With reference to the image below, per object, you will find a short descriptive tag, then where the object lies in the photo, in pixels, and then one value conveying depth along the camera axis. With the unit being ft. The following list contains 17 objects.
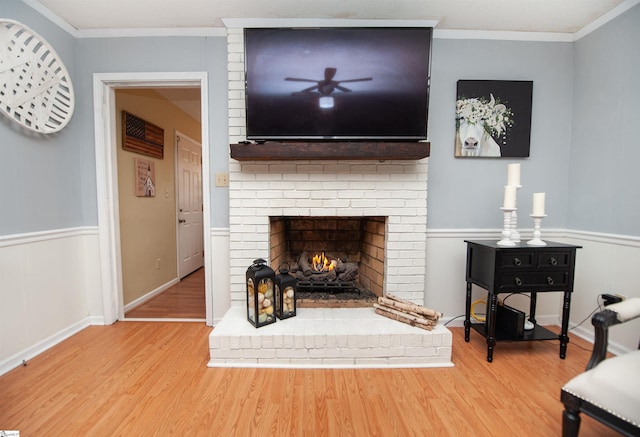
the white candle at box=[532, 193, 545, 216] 6.12
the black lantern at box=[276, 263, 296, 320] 6.32
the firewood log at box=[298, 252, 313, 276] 7.59
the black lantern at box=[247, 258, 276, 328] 5.97
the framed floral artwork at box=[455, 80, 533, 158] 7.17
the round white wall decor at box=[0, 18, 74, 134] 5.51
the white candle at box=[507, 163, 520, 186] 6.16
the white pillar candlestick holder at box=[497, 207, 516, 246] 6.09
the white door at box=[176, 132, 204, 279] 12.34
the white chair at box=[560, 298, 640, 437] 3.20
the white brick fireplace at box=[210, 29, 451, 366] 6.79
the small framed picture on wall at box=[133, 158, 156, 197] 9.31
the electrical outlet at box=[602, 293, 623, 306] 5.55
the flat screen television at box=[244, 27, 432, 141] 6.09
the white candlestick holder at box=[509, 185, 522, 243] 6.31
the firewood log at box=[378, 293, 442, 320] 6.09
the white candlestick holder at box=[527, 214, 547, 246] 6.13
